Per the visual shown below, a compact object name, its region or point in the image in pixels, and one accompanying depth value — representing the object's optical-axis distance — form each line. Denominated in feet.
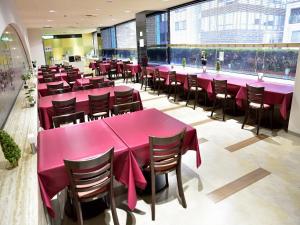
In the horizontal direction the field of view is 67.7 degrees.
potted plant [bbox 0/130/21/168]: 5.55
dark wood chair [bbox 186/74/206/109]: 17.34
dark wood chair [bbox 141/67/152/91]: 25.06
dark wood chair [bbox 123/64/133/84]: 30.89
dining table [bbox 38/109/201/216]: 6.00
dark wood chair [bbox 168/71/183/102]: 19.88
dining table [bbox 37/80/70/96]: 17.49
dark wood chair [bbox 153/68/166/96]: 22.60
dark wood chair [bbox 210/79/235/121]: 14.71
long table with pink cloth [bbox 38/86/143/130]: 11.84
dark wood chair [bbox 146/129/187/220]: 6.60
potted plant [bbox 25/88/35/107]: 11.20
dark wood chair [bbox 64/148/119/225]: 5.61
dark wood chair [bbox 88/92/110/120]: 12.54
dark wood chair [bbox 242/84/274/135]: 12.35
